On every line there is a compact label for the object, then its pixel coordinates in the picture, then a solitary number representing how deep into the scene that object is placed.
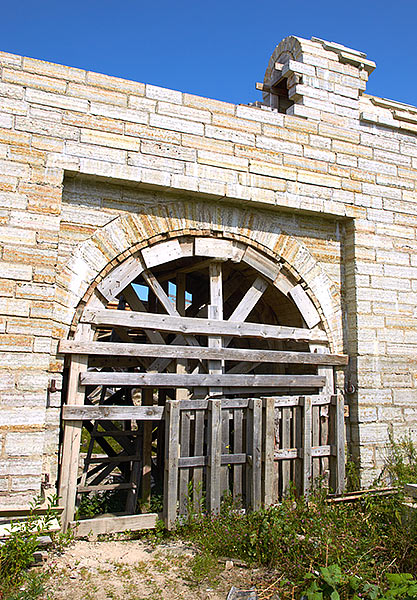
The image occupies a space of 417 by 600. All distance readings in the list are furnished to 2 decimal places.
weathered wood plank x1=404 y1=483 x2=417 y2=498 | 4.76
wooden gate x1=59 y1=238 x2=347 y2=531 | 5.35
